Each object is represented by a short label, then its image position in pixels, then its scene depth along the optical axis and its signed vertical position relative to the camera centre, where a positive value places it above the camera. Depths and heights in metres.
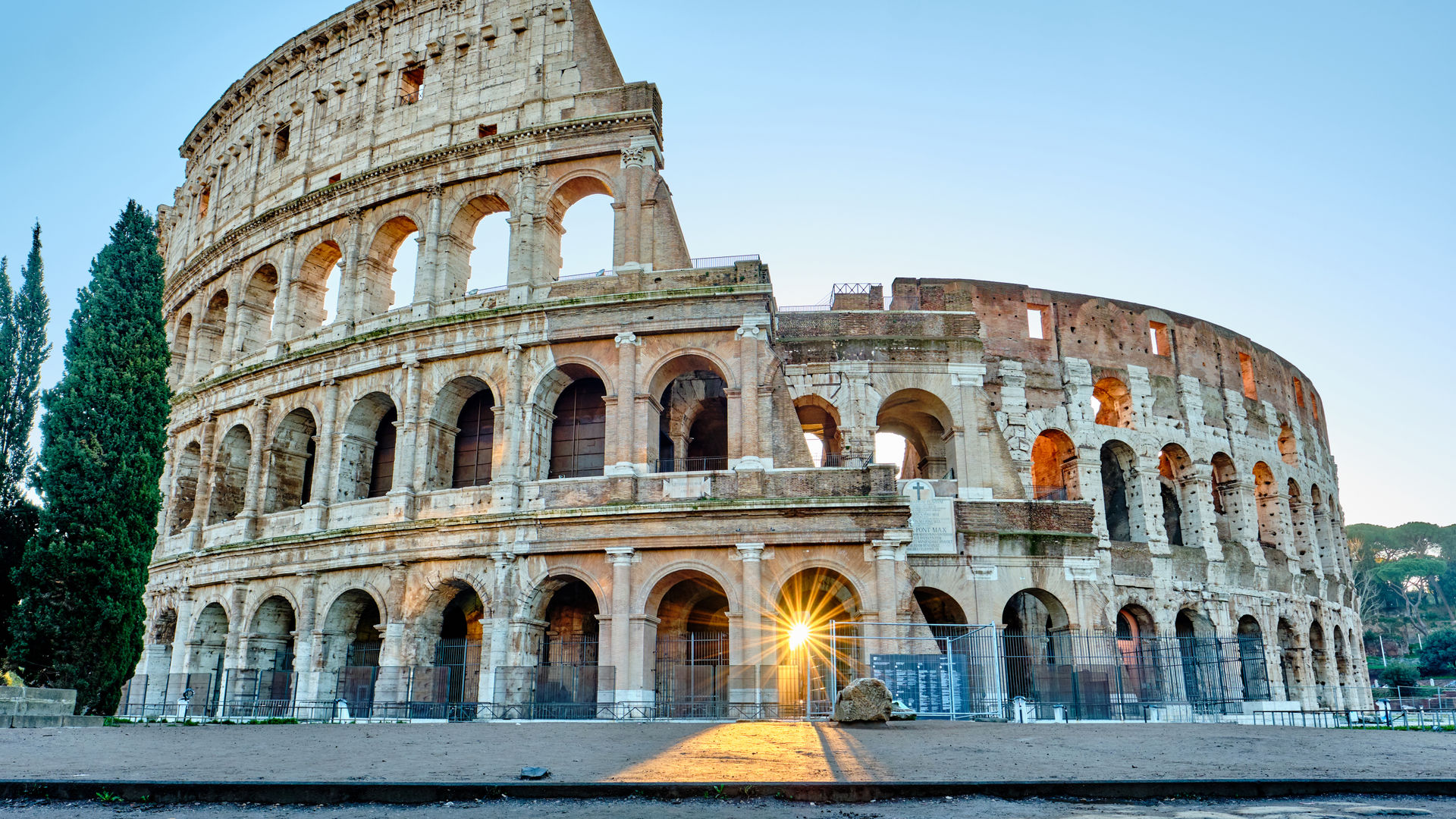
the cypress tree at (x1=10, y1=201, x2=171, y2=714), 17.36 +2.86
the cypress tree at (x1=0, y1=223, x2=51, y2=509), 19.12 +5.65
